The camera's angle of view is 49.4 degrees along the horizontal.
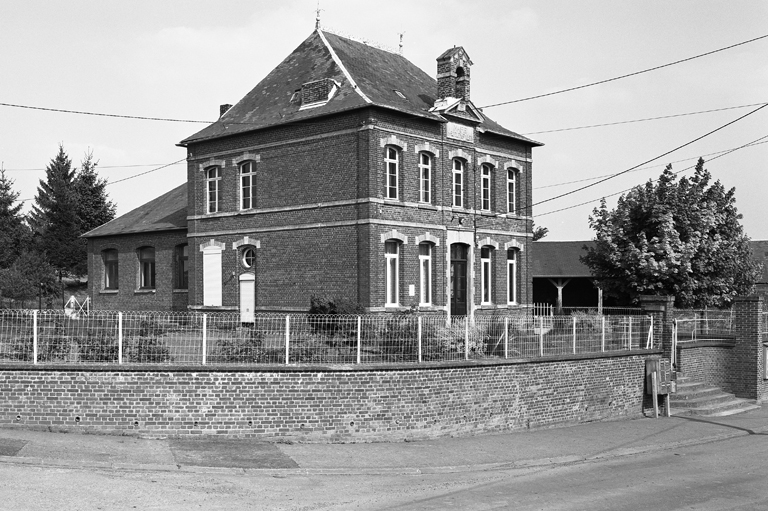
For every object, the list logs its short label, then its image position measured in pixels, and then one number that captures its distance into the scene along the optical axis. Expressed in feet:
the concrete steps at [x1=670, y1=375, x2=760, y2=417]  71.05
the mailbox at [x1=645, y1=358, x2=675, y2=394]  67.10
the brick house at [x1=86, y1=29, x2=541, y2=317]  86.43
